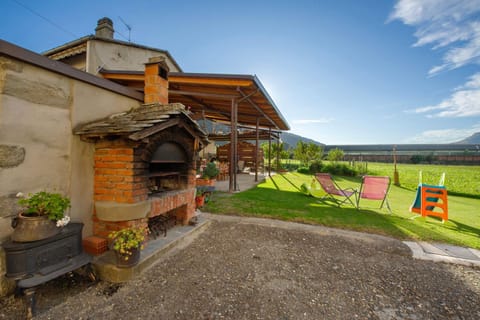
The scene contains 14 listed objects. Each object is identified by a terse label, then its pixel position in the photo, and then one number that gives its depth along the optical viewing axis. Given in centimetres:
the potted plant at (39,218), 160
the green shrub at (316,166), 1438
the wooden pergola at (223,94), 539
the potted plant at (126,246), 198
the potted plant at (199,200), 465
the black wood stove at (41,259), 155
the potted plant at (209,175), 600
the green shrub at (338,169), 1398
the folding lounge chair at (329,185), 551
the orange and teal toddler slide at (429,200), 427
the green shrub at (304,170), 1476
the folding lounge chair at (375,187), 489
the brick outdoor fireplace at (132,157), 224
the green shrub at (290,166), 1776
